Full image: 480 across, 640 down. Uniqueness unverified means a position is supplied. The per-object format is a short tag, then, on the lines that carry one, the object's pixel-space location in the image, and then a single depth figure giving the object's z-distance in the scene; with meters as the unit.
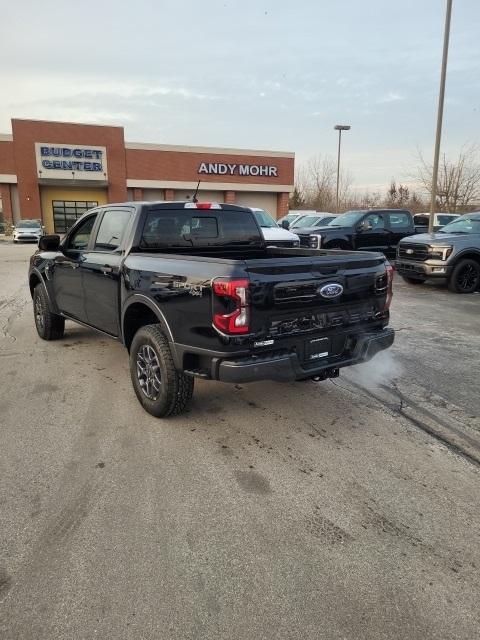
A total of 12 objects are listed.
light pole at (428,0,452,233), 15.96
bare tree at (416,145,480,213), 33.62
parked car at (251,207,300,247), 11.93
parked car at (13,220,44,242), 31.92
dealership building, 38.38
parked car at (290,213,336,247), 21.11
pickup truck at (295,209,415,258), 14.28
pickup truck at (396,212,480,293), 10.98
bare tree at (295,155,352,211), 62.42
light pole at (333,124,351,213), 42.09
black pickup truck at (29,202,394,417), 3.40
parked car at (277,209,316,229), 23.99
